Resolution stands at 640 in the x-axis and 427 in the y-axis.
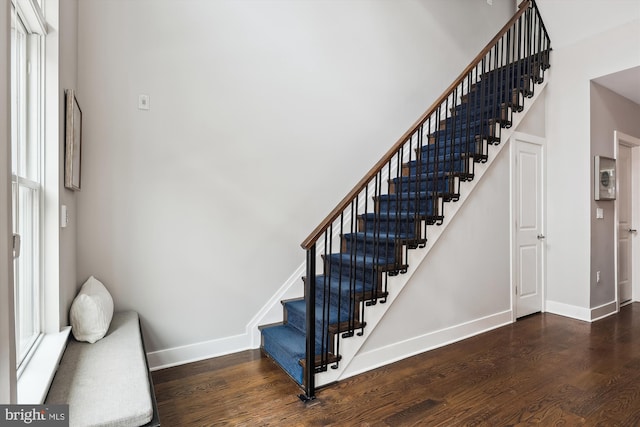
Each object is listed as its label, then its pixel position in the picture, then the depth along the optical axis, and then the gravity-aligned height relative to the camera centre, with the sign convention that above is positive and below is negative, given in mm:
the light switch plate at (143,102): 2641 +815
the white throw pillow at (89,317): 2068 -630
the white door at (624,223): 4438 -168
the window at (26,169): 1608 +209
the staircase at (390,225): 2480 -125
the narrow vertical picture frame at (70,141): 1994 +401
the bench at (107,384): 1349 -764
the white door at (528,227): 3914 -188
